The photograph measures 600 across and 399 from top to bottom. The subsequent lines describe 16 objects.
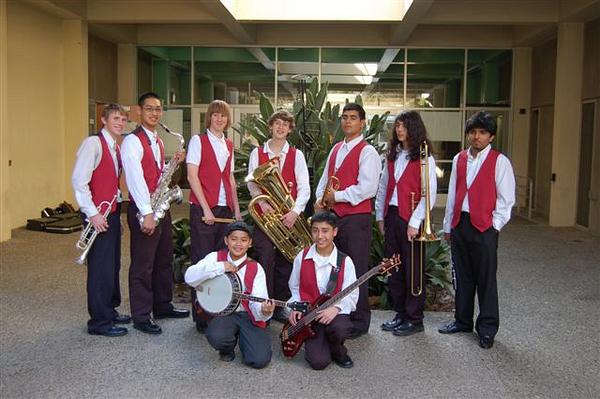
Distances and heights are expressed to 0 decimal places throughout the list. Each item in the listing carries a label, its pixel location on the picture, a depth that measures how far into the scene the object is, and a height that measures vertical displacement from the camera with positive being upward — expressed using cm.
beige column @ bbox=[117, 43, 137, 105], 1591 +178
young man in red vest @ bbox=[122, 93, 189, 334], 483 -42
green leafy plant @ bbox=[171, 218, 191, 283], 684 -110
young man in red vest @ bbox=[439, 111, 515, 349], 483 -47
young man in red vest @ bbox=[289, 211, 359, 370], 437 -96
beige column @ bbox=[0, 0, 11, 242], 976 +5
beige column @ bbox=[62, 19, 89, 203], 1302 +109
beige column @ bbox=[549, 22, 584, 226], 1257 +36
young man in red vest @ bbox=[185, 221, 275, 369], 439 -110
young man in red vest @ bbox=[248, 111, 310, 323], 510 -21
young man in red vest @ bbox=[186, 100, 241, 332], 505 -27
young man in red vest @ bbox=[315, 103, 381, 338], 500 -36
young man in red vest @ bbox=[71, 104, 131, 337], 480 -46
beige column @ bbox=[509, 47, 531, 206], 1567 +70
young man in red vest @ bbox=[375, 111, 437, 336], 498 -48
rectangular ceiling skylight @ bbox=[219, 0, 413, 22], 1307 +279
